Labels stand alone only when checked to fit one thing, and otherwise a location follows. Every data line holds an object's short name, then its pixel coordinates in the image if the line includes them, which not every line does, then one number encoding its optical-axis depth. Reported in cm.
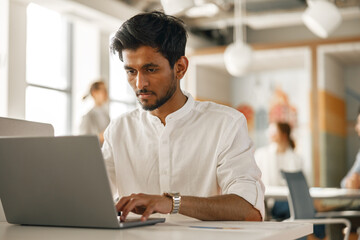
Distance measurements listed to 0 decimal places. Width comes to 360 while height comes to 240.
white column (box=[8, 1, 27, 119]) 609
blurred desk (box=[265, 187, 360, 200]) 447
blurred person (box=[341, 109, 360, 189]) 517
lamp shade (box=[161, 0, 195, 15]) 391
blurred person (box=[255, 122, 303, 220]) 598
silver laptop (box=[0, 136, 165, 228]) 139
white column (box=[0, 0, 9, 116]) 598
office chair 363
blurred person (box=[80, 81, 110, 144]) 637
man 196
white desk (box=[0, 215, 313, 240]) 131
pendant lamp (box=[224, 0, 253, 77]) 618
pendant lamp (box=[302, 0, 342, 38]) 510
